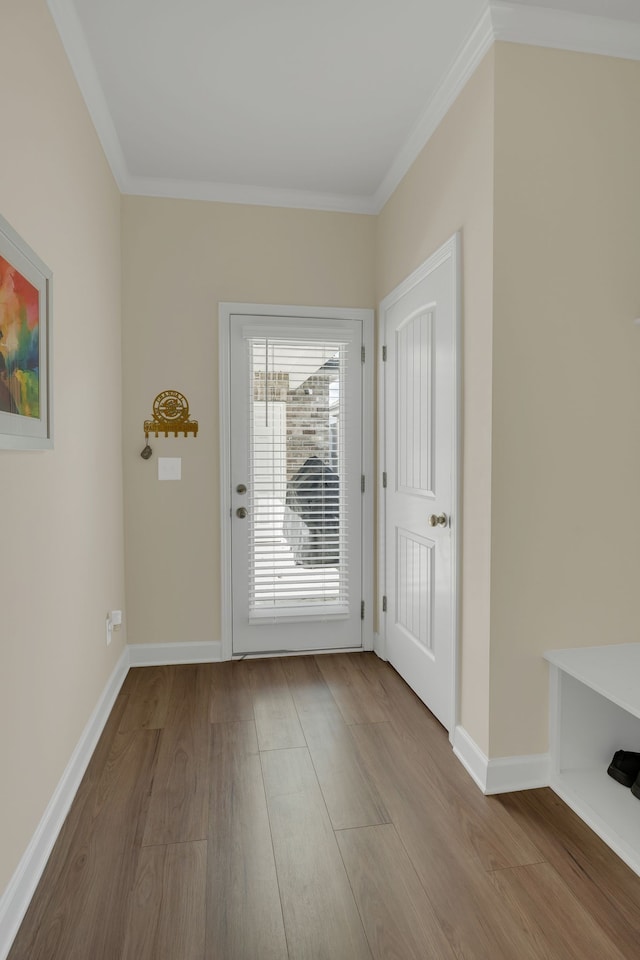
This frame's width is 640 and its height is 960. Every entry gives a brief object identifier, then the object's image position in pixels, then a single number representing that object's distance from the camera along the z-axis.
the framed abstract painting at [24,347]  1.46
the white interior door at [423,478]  2.42
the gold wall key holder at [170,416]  3.29
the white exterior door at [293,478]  3.36
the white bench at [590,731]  1.91
